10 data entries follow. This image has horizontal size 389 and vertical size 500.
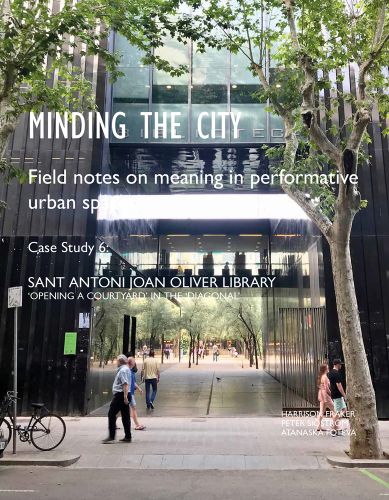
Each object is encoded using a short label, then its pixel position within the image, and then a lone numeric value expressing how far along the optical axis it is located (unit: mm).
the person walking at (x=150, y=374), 13258
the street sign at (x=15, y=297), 8898
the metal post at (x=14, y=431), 8344
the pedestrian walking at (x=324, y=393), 10406
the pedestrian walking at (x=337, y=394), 10094
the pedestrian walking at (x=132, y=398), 10344
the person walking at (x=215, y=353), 48828
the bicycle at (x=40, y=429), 8641
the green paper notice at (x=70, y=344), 12344
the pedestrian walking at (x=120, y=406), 9273
